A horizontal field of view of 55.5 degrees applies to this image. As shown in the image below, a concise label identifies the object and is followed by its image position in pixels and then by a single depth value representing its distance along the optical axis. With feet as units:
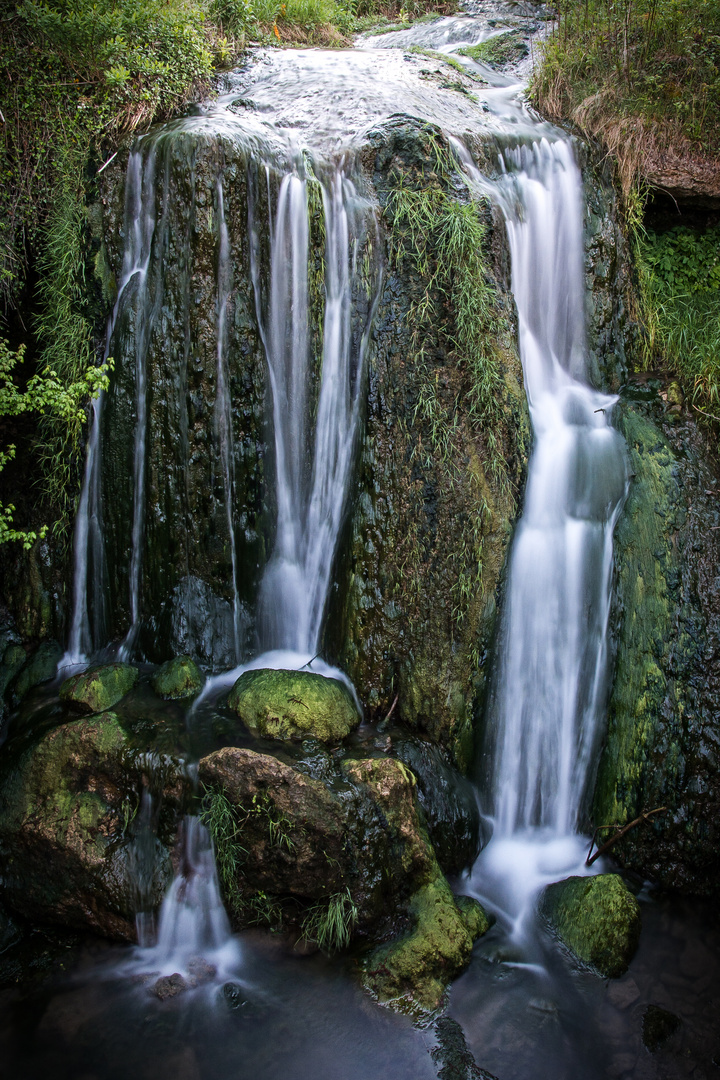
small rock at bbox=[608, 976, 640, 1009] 11.64
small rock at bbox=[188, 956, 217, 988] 11.89
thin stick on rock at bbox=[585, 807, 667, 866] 13.64
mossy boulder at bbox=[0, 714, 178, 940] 12.53
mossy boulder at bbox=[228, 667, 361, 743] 13.69
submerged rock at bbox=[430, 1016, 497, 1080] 10.48
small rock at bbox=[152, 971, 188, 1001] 11.63
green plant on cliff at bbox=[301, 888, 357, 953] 12.05
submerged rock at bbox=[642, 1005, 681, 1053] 11.05
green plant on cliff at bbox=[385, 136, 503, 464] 14.78
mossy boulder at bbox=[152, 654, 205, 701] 14.94
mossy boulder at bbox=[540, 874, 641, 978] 12.16
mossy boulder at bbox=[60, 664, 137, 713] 14.51
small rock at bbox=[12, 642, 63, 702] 16.24
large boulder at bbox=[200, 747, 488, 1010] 12.18
